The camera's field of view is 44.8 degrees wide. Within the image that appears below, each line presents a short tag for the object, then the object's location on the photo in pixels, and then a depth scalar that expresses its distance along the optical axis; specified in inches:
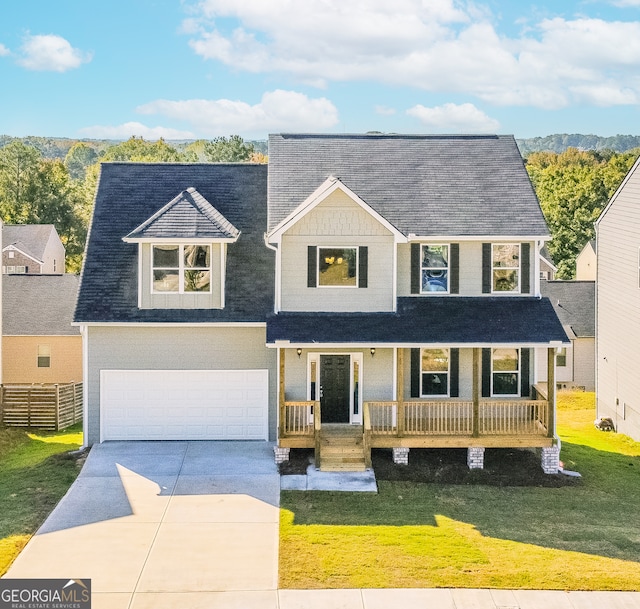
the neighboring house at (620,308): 1005.2
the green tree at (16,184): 2578.7
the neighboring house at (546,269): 1899.2
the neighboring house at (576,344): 1507.1
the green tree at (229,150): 2908.5
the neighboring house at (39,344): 1312.7
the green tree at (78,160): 5831.7
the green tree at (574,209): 2426.2
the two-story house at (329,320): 779.4
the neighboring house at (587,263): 2010.3
